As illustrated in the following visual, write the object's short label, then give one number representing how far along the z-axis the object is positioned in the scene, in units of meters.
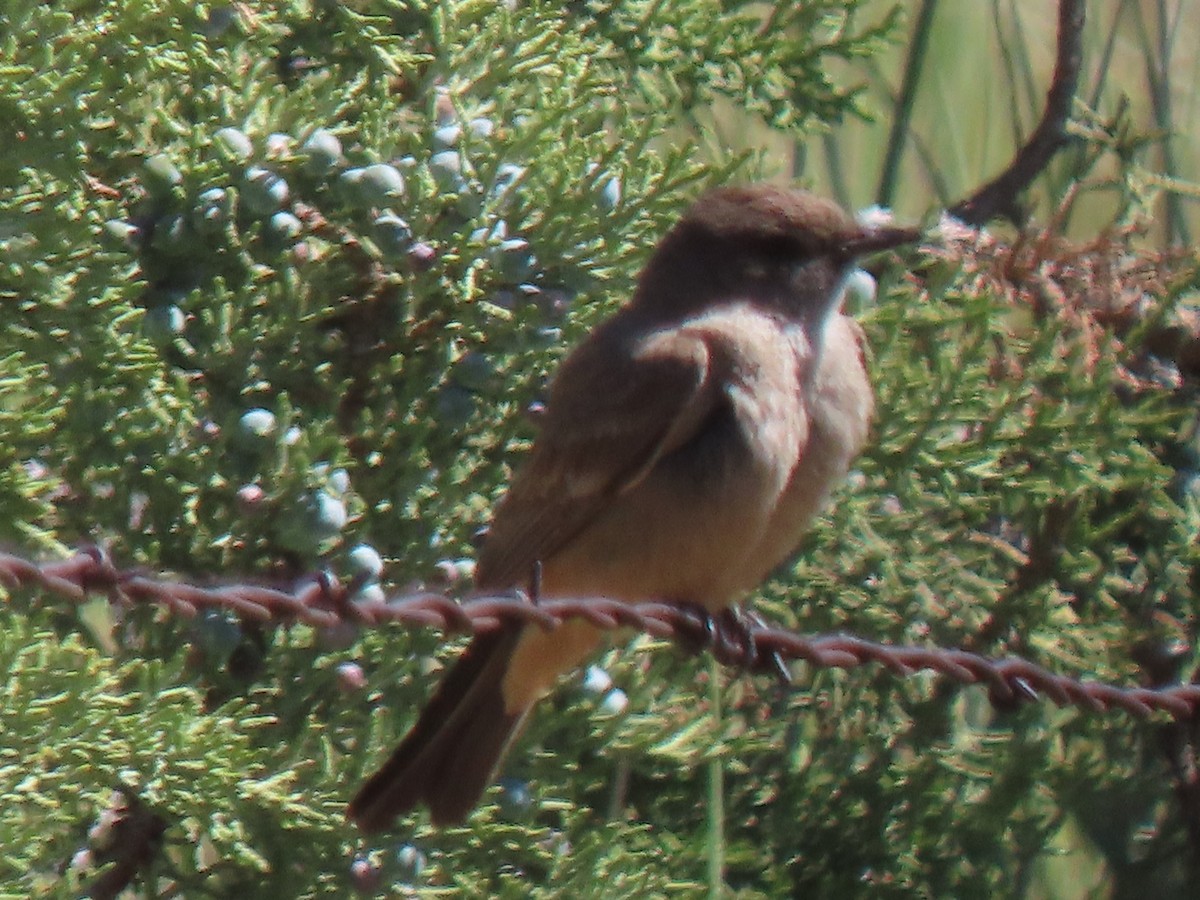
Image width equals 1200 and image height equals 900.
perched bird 5.76
